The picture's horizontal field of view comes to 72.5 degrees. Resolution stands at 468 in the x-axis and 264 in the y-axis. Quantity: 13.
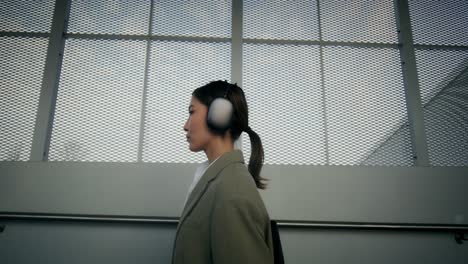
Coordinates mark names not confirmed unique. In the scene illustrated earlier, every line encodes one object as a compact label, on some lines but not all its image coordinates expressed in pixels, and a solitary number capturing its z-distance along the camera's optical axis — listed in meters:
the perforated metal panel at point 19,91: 2.03
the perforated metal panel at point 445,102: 2.12
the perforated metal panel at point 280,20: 2.32
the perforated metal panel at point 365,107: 2.10
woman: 0.76
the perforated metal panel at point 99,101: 2.04
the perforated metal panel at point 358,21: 2.34
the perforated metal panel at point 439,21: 2.35
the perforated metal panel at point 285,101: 2.07
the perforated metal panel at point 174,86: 2.05
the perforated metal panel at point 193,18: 2.30
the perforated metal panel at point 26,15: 2.27
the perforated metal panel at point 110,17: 2.28
